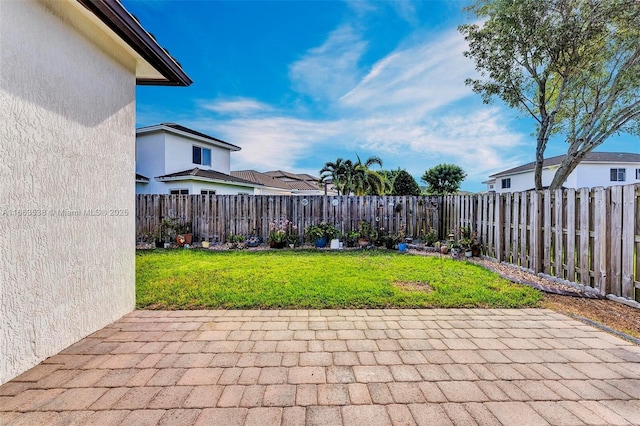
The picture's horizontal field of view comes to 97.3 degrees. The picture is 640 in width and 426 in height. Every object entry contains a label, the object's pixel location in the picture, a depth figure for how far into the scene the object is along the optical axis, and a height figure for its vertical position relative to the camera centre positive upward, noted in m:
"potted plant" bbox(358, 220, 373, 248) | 9.71 -0.73
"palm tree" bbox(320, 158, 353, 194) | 23.16 +3.34
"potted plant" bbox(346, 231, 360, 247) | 9.76 -0.87
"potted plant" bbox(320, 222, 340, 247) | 9.74 -0.65
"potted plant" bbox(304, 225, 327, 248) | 9.66 -0.77
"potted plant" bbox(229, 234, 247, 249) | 9.66 -0.98
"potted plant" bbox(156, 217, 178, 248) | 10.09 -0.60
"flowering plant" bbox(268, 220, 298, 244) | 9.70 -0.67
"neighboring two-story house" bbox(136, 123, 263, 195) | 14.50 +2.62
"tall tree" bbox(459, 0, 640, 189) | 7.86 +4.73
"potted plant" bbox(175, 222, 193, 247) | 9.96 -0.75
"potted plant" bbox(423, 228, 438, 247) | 9.30 -0.83
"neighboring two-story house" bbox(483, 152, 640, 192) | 23.98 +3.69
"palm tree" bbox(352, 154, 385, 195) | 22.25 +2.79
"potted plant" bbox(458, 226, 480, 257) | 7.74 -0.88
